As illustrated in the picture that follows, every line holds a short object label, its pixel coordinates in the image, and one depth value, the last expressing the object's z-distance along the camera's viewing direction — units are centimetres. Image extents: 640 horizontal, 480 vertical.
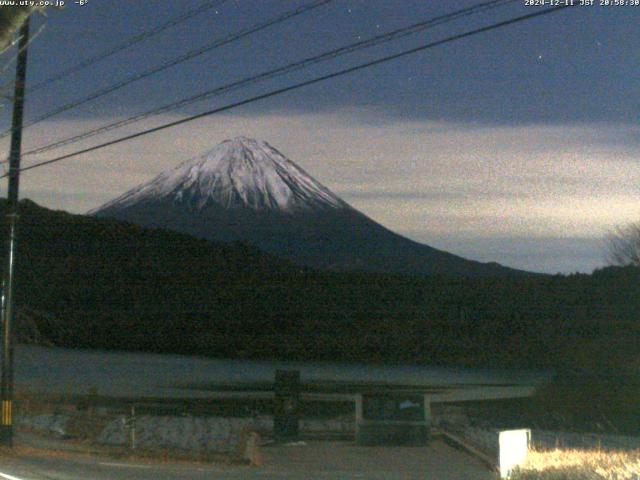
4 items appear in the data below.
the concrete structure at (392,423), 2322
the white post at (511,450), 1277
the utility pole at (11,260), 1914
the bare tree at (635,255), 5931
